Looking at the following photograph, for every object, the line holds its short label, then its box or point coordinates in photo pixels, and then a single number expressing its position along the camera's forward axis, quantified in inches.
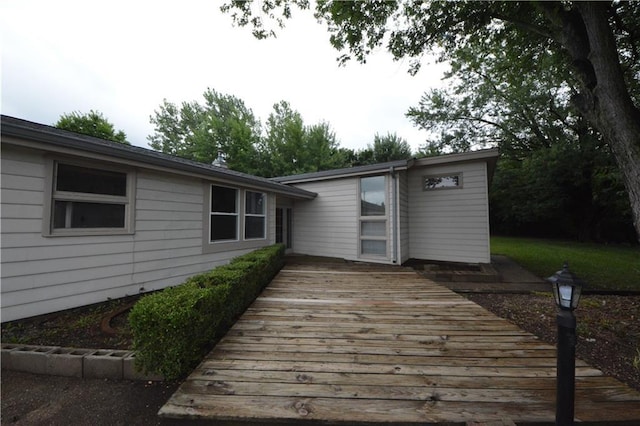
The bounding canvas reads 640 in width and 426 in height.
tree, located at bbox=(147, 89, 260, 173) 807.1
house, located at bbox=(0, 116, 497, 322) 118.2
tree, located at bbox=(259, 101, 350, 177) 690.8
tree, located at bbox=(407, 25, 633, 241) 529.0
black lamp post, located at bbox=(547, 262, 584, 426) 56.9
